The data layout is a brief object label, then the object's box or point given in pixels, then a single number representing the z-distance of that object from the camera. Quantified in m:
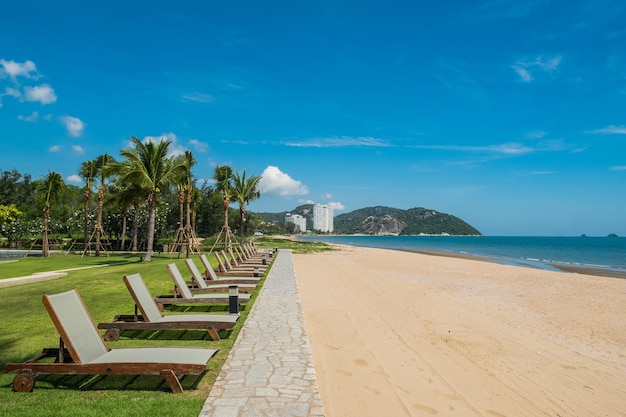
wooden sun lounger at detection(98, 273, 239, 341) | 6.04
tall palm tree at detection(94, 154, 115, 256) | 24.55
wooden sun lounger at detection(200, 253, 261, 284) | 11.12
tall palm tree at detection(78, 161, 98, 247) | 25.91
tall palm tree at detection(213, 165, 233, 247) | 31.08
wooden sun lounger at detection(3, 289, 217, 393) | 4.07
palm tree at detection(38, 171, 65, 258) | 23.48
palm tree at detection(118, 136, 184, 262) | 19.52
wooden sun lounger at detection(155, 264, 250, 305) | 8.07
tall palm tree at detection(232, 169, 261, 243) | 30.98
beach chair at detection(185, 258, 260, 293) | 9.57
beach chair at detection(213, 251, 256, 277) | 12.93
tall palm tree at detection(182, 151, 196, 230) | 25.30
